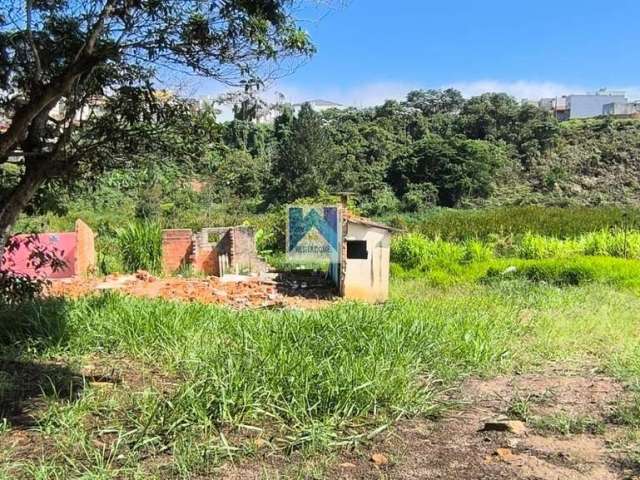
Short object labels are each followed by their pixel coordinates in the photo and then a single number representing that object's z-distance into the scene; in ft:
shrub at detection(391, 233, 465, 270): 47.01
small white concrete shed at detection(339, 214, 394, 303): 34.58
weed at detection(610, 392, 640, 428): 10.30
